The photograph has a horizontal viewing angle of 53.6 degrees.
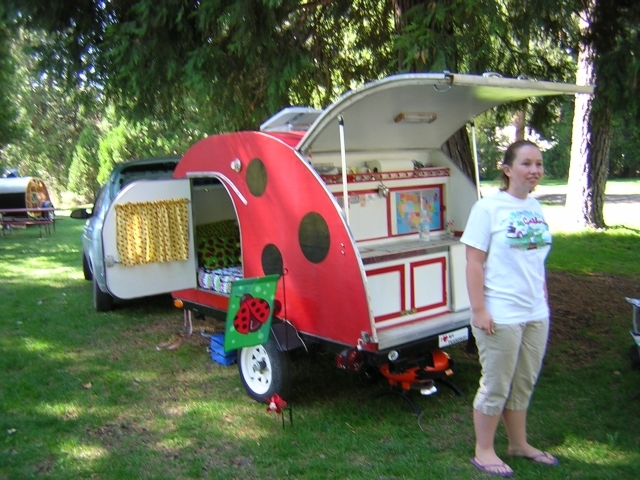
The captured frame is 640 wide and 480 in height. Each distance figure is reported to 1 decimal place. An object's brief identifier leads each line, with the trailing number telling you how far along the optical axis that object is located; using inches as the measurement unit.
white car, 297.8
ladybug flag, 181.6
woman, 136.3
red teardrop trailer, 173.8
